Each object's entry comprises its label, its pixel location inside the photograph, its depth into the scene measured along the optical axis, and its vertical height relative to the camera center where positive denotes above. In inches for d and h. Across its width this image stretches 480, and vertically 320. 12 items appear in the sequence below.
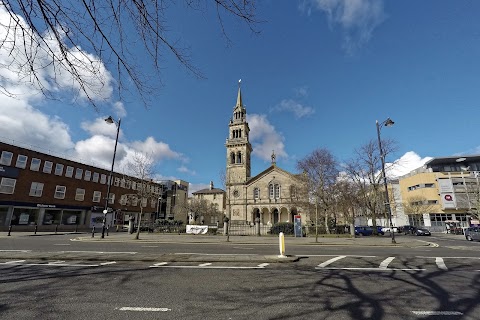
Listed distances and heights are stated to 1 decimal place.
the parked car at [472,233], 1002.0 -58.0
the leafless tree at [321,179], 1284.4 +217.1
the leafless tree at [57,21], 104.8 +88.6
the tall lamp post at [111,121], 844.0 +330.0
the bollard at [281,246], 383.9 -44.6
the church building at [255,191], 2210.9 +255.6
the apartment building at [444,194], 1895.9 +208.2
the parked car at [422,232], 1498.6 -78.7
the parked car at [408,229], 1654.0 -72.8
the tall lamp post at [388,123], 784.2 +310.4
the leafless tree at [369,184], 1300.4 +193.1
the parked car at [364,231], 1414.4 -71.5
